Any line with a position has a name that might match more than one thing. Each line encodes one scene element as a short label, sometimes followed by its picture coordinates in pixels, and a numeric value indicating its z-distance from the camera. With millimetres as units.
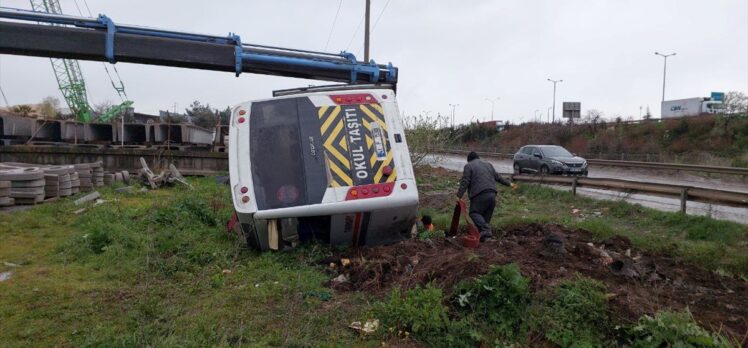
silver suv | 20266
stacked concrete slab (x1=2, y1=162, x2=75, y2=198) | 12484
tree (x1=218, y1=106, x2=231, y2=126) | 37834
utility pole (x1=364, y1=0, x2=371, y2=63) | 20500
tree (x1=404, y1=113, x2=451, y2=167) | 16281
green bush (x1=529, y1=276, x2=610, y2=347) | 3652
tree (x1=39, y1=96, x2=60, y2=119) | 47144
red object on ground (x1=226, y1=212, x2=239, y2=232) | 7412
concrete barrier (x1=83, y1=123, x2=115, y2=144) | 21953
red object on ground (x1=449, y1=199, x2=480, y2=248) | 6535
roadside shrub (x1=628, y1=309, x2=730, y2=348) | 3234
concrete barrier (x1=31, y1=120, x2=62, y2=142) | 21156
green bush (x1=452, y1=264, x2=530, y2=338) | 3889
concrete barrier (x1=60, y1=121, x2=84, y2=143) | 21328
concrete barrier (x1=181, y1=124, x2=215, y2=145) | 22625
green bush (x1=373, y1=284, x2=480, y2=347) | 3727
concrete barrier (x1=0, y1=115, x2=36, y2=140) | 20562
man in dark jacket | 7379
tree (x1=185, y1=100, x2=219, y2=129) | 42938
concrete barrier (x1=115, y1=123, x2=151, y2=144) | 22188
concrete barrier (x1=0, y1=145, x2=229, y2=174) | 17375
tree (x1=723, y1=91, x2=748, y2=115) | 38594
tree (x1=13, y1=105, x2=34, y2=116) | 33369
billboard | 54500
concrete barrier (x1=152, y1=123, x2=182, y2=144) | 22094
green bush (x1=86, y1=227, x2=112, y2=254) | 6957
